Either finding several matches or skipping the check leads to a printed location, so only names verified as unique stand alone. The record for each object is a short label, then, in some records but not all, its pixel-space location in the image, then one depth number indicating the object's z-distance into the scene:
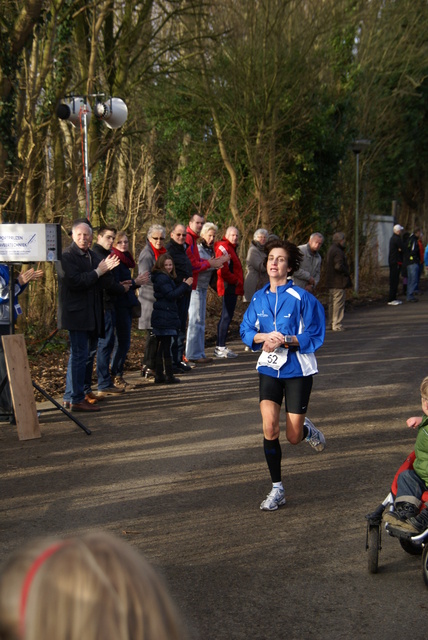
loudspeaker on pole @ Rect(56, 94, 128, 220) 11.81
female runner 6.31
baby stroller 4.91
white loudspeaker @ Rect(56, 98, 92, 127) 11.90
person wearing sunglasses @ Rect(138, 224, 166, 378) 11.27
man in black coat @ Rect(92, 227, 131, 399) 10.41
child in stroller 4.89
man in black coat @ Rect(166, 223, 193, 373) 12.07
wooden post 8.24
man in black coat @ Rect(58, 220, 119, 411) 9.33
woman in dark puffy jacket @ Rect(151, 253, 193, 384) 11.20
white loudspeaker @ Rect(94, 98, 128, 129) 12.54
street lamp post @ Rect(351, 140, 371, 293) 24.28
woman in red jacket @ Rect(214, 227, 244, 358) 13.68
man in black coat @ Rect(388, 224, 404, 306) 23.66
